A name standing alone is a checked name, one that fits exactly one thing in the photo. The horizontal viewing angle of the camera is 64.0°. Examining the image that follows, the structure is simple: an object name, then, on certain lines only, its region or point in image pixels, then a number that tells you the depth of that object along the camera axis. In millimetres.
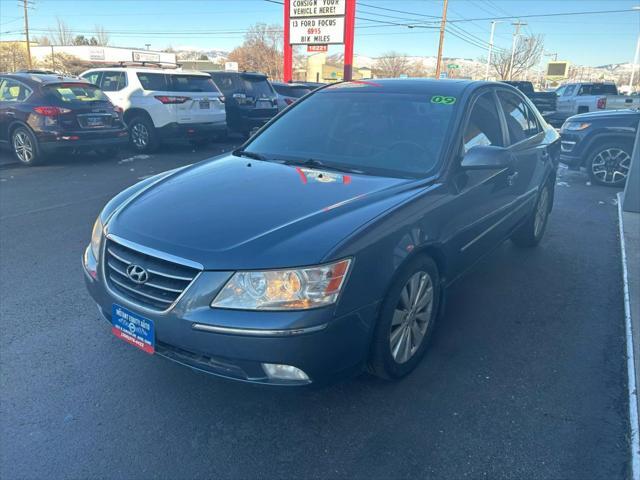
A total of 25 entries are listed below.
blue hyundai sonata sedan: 2256
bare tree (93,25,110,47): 88750
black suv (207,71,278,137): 12906
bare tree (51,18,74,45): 84375
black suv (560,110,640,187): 8622
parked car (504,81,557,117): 21141
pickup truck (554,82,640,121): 19625
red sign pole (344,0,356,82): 18141
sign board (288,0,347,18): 18047
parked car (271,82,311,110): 14961
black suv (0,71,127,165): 9016
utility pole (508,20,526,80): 58781
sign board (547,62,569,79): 55531
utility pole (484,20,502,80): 53219
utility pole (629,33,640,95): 52156
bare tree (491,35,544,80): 61062
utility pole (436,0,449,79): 34656
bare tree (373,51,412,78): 81812
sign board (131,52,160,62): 56619
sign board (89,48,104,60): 64500
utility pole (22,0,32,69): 52128
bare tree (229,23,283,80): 65438
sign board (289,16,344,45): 18312
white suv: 10930
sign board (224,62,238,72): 49688
